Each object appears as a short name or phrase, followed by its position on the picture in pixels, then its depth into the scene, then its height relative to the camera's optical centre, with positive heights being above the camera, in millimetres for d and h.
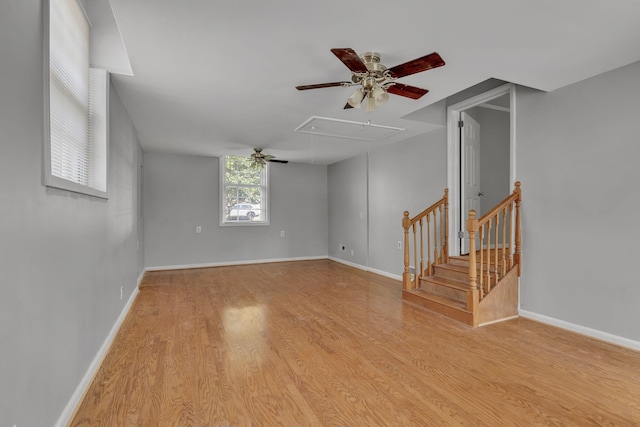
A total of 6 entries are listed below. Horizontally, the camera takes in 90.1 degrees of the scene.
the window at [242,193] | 6723 +486
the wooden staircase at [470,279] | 3189 -735
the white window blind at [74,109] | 1787 +731
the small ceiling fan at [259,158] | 5529 +998
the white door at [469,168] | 4328 +656
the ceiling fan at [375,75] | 2115 +1036
